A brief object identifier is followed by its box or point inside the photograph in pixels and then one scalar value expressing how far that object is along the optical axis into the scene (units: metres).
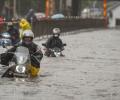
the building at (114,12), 130.00
